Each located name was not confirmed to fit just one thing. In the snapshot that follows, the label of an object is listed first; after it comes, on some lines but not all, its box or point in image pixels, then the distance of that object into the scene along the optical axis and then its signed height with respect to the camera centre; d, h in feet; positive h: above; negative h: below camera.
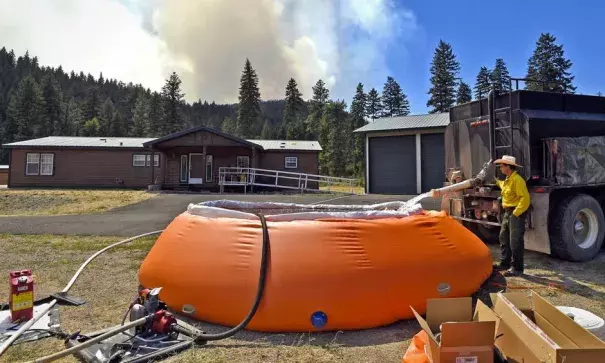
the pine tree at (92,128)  259.60 +46.41
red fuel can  13.00 -3.65
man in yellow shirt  18.24 -0.41
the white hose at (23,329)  10.00 -4.04
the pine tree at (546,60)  176.65 +68.04
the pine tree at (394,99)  237.04 +62.94
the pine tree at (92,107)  297.74 +70.14
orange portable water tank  12.14 -2.51
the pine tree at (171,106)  212.23 +50.88
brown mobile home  88.94 +7.91
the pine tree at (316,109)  232.53 +60.48
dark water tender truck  20.76 +2.18
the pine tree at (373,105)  238.48 +59.28
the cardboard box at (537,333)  7.22 -3.06
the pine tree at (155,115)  227.42 +50.82
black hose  11.32 -3.24
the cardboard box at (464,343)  8.14 -3.22
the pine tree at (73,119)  261.69 +58.40
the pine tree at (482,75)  204.81 +68.53
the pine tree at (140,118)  265.30 +58.11
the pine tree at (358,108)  231.50 +56.42
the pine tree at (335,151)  185.47 +23.50
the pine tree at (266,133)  267.59 +46.70
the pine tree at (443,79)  199.93 +63.87
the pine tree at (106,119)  261.36 +54.99
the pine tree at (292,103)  265.75 +67.30
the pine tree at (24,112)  215.72 +50.05
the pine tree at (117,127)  258.57 +47.55
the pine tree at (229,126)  297.08 +57.74
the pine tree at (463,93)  203.00 +57.66
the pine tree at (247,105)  234.38 +57.78
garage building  72.08 +8.70
